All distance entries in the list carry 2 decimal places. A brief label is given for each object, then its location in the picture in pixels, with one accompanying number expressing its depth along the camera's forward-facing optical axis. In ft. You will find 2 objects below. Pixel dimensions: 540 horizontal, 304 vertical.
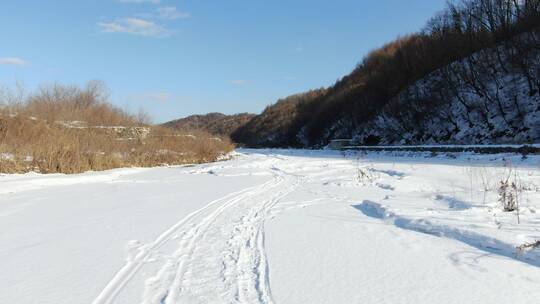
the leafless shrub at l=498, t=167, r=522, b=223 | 26.54
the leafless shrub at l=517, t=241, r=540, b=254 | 17.44
